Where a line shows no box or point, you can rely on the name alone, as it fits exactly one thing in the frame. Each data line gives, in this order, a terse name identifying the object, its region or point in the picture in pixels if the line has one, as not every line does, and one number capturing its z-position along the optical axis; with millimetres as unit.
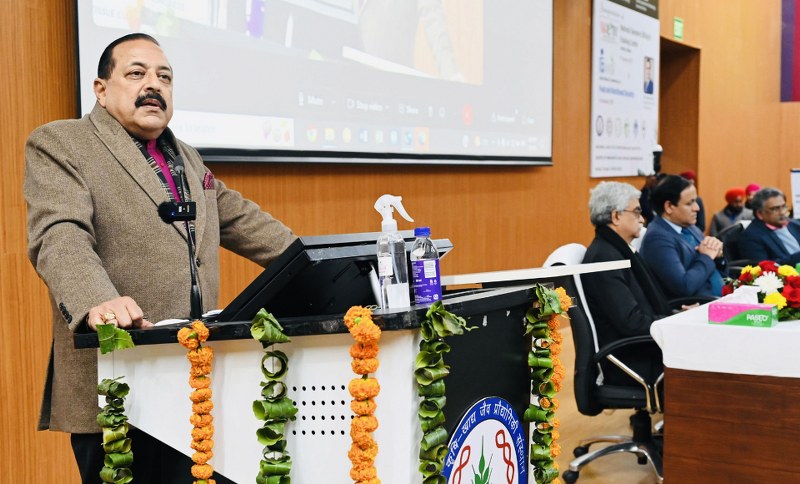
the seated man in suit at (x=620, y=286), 3633
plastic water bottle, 1641
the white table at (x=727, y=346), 2697
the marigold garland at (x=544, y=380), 1861
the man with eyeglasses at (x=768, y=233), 5914
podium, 1510
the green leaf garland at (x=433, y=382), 1474
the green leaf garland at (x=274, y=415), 1529
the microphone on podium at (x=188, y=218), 1885
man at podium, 1780
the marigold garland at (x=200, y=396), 1552
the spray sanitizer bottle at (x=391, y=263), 1589
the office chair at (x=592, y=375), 3529
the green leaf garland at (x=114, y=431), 1647
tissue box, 2771
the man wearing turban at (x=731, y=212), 9281
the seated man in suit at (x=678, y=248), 4387
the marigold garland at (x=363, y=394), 1446
